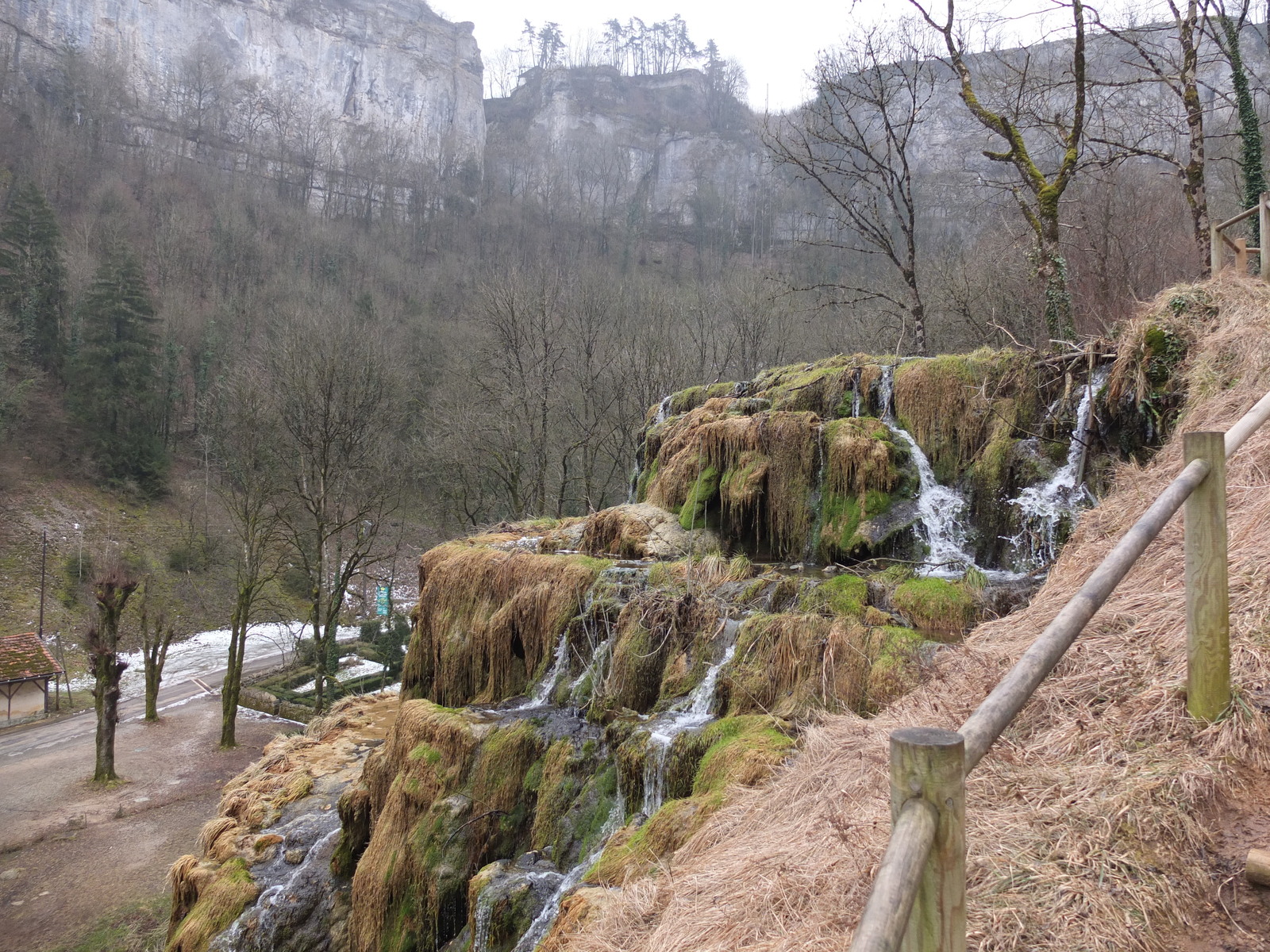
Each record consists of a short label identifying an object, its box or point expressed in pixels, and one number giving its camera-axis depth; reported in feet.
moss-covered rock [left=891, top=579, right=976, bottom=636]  18.70
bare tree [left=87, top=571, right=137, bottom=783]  48.83
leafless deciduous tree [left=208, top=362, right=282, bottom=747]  56.59
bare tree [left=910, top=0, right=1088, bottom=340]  30.68
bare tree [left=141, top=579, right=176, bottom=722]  63.10
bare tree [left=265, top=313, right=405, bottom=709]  62.54
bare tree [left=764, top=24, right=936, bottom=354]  40.01
